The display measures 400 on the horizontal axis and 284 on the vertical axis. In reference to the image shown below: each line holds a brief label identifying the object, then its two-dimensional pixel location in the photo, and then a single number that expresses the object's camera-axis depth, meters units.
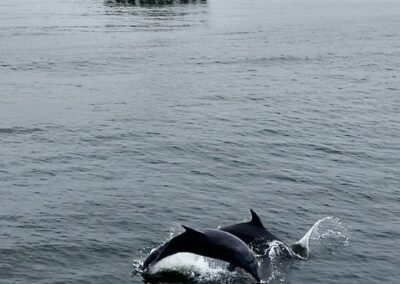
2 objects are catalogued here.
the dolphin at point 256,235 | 25.89
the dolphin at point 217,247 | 23.19
